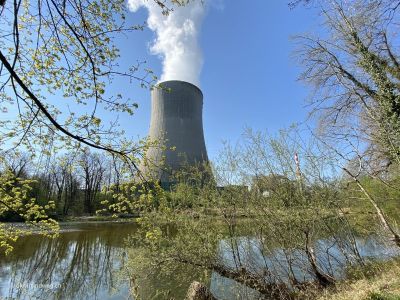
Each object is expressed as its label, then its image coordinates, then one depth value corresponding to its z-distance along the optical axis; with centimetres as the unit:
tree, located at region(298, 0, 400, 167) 562
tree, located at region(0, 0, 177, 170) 222
